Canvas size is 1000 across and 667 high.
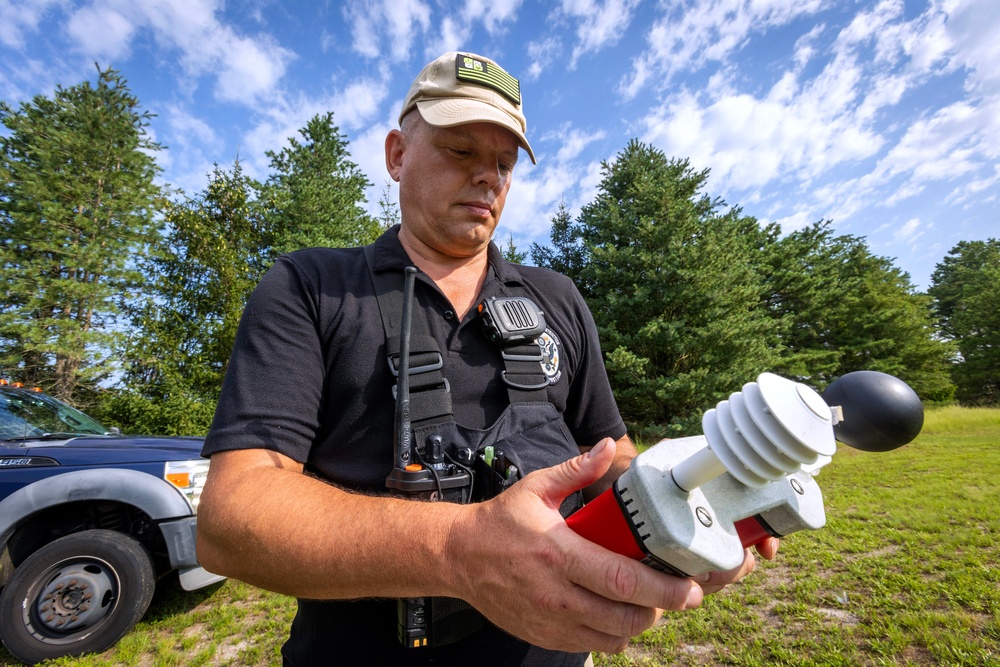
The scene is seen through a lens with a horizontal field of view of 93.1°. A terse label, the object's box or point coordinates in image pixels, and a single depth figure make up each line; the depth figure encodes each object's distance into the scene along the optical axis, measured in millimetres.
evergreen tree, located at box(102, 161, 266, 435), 17609
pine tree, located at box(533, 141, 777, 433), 19828
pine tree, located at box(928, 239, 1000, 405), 39469
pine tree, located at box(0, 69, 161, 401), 17844
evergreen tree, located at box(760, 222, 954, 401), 30375
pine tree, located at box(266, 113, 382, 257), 22094
